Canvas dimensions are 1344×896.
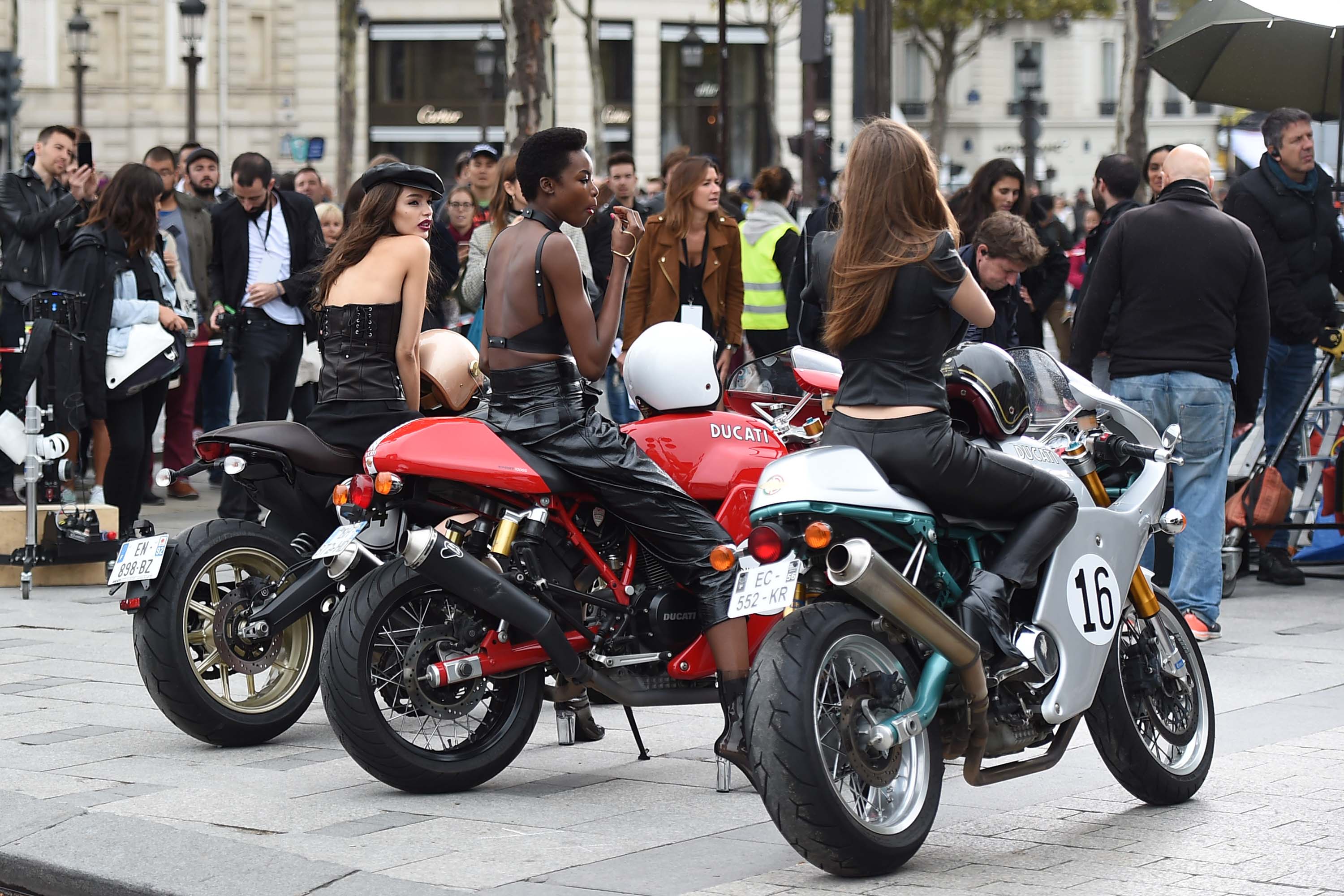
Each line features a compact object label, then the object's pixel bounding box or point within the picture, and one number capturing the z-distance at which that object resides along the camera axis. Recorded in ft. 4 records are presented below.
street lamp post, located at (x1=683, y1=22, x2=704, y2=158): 170.09
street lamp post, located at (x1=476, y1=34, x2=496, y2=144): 130.72
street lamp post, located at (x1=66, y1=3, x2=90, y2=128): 129.70
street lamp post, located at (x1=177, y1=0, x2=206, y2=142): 114.32
